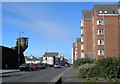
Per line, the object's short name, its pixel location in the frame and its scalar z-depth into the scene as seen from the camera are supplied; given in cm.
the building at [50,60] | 6762
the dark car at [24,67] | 2588
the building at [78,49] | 5521
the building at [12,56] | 3081
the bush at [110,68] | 1084
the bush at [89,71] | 1166
